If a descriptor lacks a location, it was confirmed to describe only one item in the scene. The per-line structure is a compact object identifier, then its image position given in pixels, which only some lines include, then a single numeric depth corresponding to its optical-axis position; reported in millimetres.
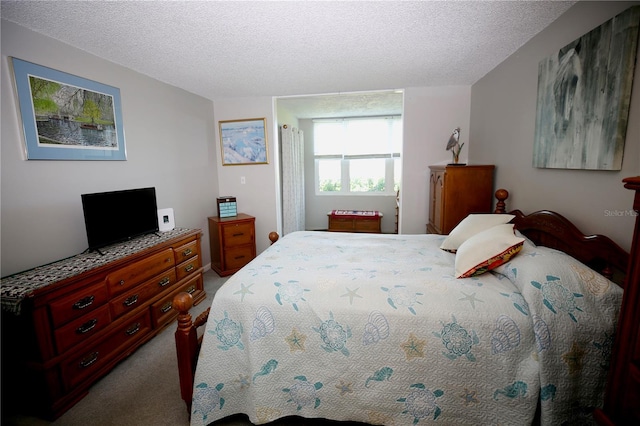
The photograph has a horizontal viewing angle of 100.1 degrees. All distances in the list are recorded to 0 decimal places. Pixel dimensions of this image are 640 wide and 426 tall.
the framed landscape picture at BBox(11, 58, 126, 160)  1863
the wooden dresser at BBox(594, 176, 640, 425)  808
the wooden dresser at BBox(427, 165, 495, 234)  2664
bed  1188
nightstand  3549
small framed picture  3949
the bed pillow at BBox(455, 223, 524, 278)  1509
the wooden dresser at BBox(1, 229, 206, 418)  1543
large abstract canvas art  1299
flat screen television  2047
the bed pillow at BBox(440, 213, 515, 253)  1958
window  5594
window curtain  4730
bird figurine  3011
